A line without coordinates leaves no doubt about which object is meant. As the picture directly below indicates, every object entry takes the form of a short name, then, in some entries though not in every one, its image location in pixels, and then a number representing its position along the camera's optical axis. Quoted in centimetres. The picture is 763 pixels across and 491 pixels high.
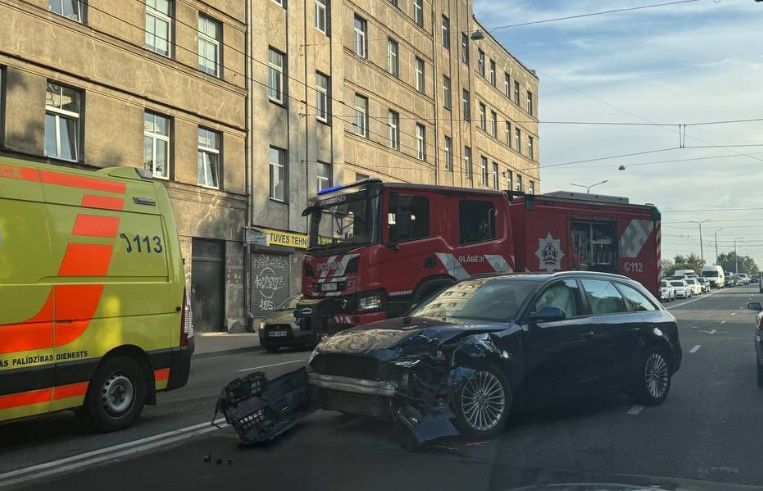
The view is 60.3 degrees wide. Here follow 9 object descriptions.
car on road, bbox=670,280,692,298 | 4528
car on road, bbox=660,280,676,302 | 4116
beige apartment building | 1582
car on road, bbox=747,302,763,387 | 879
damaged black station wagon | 565
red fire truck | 1033
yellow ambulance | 575
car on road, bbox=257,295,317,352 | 1469
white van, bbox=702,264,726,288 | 7231
